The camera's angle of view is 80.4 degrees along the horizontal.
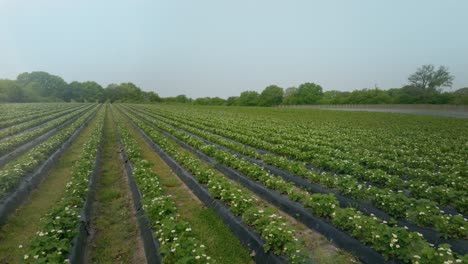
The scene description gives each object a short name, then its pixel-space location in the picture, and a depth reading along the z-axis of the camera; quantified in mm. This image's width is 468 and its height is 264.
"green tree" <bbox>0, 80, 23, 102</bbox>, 98625
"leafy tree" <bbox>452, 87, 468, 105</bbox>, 67562
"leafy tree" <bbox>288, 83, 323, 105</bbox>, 134875
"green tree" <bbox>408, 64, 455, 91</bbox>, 101081
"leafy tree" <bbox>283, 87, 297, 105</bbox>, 139912
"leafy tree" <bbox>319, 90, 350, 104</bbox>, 123675
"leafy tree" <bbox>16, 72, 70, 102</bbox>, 148500
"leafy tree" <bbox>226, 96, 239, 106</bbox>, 152375
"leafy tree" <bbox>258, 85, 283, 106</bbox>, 145750
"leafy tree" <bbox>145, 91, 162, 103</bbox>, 155625
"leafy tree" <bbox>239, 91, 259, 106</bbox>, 149000
